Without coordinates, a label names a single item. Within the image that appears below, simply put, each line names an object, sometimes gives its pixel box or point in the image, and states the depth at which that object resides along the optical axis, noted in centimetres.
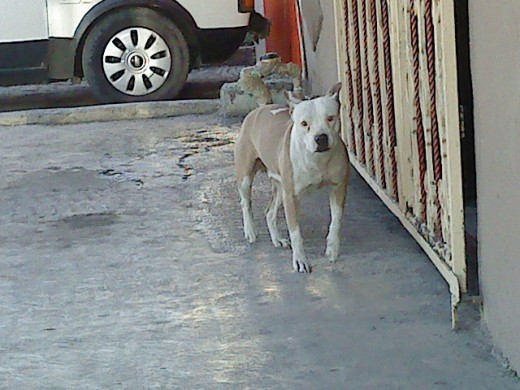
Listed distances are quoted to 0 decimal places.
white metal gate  382
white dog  467
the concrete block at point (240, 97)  907
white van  970
